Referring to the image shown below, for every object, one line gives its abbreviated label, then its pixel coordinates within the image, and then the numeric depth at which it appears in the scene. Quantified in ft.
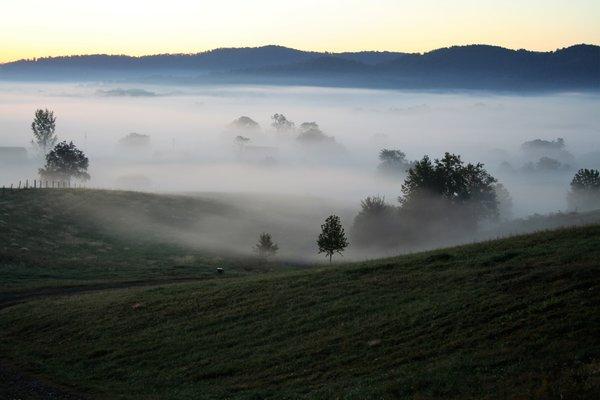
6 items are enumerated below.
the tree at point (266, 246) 273.75
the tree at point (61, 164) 494.59
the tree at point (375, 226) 350.02
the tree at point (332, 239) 239.09
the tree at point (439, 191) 351.87
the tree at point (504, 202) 609.42
